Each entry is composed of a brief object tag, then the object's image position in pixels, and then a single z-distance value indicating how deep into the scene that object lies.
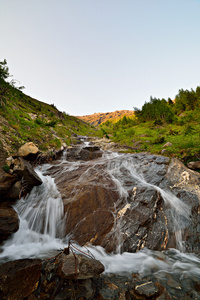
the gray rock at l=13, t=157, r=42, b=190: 6.69
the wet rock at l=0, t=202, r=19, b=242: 4.88
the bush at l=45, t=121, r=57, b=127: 17.65
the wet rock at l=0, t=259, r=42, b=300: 2.89
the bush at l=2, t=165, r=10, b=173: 6.27
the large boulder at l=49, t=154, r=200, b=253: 5.61
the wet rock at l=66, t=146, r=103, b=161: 14.98
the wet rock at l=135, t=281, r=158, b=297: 3.34
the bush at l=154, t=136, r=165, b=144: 18.72
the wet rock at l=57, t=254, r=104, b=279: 3.20
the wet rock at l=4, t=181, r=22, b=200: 6.13
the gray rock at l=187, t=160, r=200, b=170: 9.79
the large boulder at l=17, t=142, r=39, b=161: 8.67
